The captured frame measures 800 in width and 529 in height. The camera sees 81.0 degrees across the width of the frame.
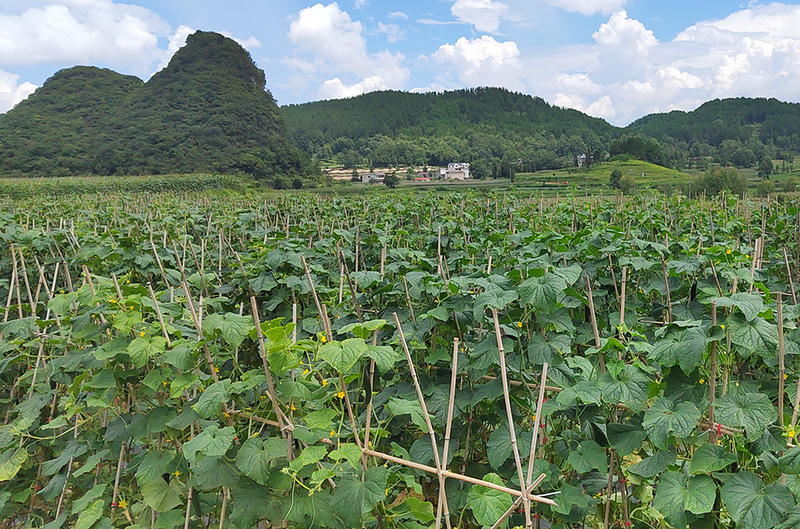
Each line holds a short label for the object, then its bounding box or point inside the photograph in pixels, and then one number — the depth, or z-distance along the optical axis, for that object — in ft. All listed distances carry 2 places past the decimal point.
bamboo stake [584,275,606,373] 7.43
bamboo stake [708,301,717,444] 5.74
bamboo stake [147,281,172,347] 7.43
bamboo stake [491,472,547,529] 5.33
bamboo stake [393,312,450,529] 5.86
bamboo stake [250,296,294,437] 6.11
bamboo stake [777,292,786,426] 5.70
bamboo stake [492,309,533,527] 5.31
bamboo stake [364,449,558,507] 5.13
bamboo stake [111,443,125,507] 8.76
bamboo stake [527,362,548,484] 5.83
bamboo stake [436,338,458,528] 6.04
